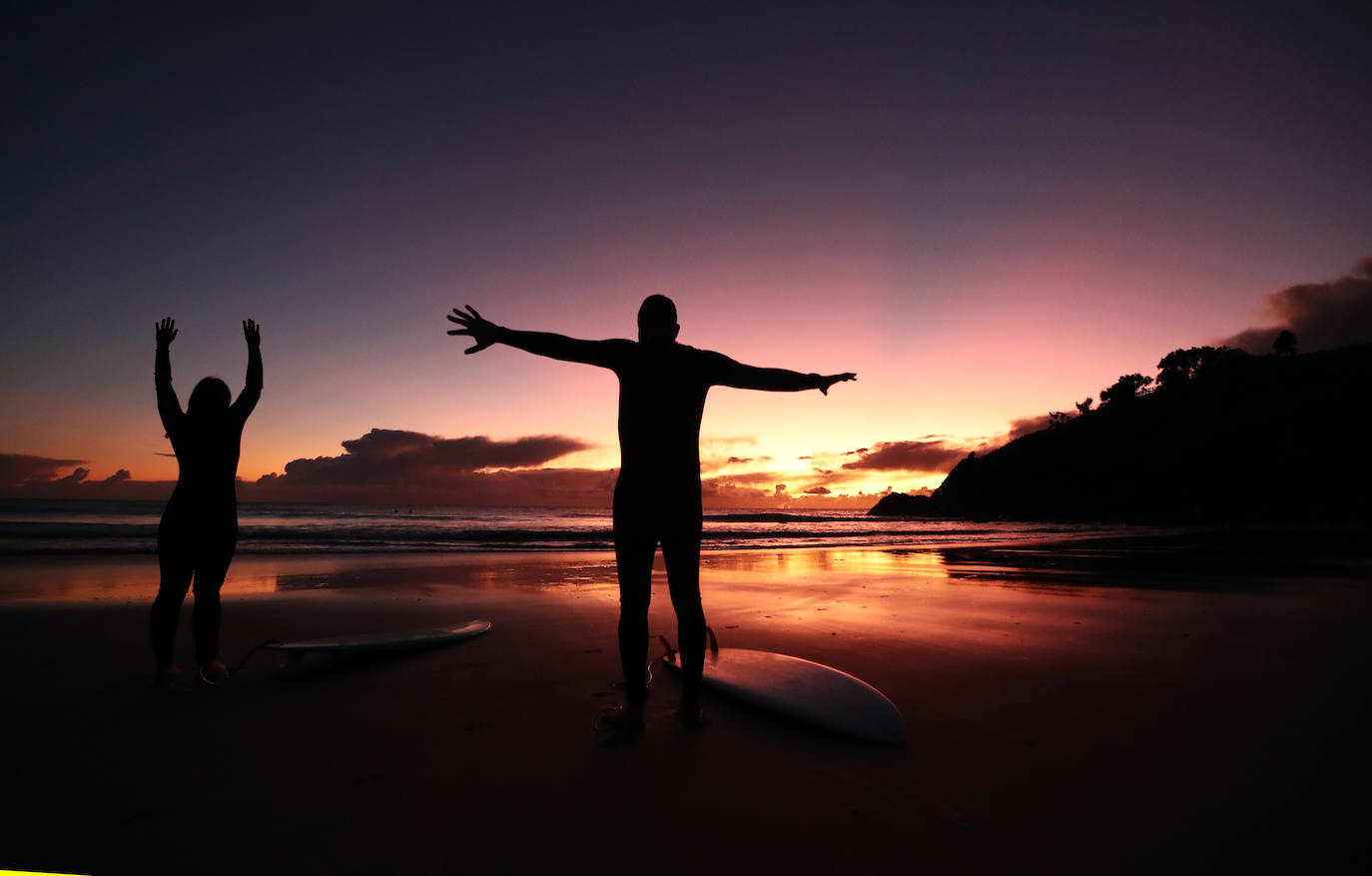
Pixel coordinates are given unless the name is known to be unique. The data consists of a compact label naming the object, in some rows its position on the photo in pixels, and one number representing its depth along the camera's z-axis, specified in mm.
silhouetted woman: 3488
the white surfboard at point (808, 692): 2674
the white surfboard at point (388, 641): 3707
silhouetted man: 2781
